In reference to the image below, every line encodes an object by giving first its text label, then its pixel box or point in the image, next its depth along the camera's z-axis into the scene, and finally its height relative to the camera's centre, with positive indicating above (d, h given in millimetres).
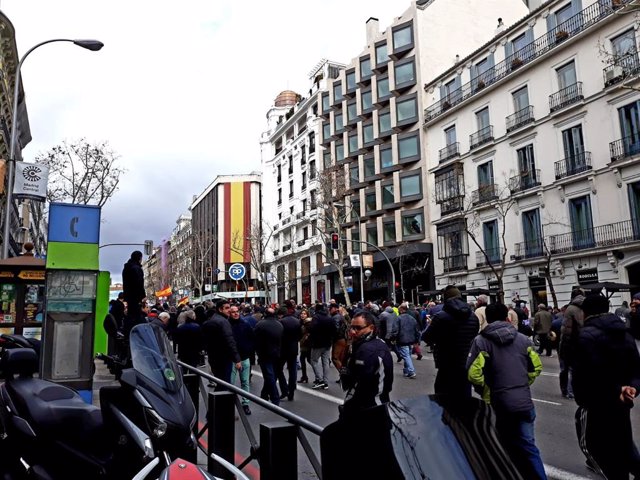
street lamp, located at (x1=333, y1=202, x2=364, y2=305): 42375 +5976
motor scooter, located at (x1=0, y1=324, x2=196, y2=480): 3596 -757
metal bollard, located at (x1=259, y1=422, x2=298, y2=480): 3520 -927
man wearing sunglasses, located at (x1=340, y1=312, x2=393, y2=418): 4320 -505
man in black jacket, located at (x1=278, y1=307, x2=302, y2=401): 10227 -782
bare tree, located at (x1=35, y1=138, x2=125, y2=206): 25875 +6999
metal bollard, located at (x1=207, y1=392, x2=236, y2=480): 5141 -1071
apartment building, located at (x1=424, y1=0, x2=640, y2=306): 25344 +7939
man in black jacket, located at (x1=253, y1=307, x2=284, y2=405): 9242 -682
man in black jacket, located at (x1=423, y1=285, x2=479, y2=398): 6457 -455
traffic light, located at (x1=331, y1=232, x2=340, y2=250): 27312 +3415
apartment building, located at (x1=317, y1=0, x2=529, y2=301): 39875 +13918
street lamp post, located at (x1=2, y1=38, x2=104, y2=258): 13852 +4930
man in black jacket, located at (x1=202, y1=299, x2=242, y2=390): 8422 -534
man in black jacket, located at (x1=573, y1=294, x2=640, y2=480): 4582 -760
